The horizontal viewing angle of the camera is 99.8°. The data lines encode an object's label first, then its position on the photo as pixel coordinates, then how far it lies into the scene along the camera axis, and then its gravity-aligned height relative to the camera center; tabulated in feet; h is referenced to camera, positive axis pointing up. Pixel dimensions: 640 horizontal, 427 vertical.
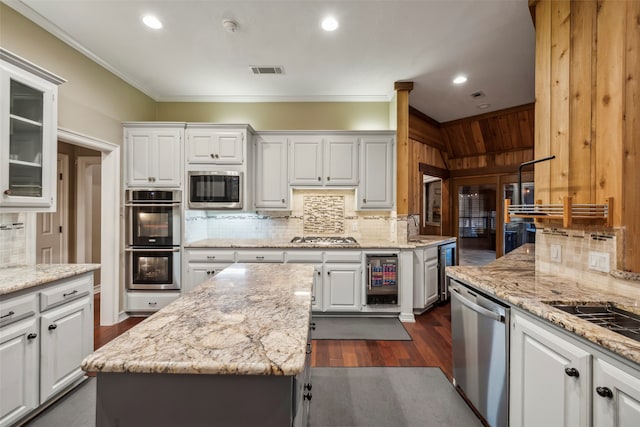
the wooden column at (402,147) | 11.91 +2.97
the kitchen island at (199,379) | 2.67 -1.71
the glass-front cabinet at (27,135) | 6.01 +1.87
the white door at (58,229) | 12.46 -0.81
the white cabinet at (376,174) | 12.33 +1.85
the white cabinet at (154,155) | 11.47 +2.50
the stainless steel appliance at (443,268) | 12.79 -2.55
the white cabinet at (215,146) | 11.76 +2.95
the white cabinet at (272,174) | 12.56 +1.85
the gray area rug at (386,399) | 6.07 -4.61
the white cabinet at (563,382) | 3.21 -2.32
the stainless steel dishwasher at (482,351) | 5.15 -2.92
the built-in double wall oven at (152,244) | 11.27 -1.30
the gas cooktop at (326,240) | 11.73 -1.21
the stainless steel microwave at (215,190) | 11.63 +1.02
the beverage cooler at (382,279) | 11.16 -2.69
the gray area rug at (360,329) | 9.86 -4.47
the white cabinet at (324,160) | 12.43 +2.50
